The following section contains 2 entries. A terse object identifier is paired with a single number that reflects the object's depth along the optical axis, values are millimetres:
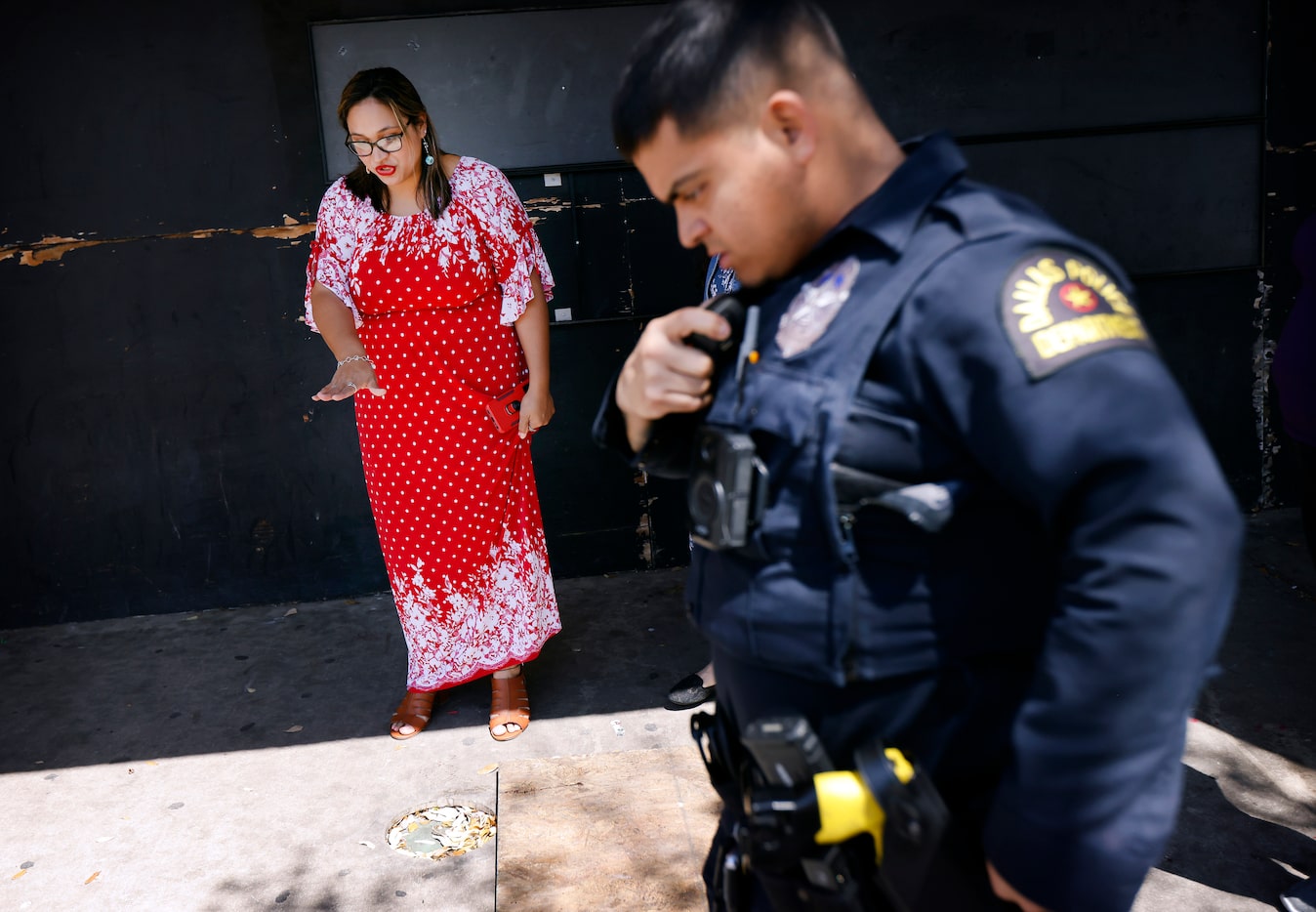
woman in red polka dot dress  3322
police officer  980
